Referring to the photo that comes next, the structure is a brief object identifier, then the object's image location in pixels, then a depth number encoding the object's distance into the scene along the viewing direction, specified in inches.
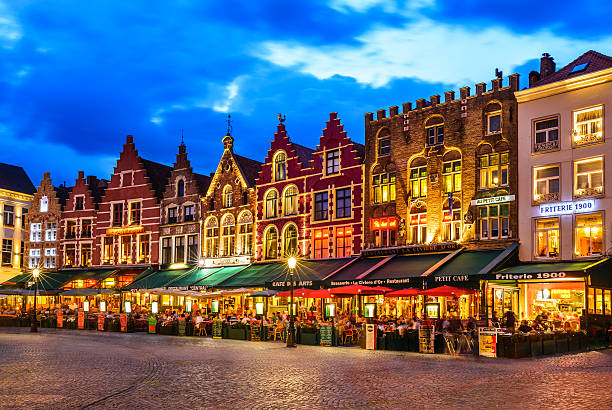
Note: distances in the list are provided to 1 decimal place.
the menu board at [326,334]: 1190.3
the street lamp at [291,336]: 1143.6
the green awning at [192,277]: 1859.0
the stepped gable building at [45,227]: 2458.2
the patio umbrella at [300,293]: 1398.9
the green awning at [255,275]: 1650.2
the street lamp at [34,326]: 1574.8
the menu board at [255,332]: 1317.7
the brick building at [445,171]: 1374.3
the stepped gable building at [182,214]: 2049.7
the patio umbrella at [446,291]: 1176.2
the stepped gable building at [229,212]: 1908.2
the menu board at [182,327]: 1487.5
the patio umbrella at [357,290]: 1304.1
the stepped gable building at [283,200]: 1764.3
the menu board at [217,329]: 1392.7
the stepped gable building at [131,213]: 2177.7
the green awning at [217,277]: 1737.9
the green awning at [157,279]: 1918.1
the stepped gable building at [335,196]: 1643.7
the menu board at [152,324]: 1560.0
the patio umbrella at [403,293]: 1214.9
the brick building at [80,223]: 2361.0
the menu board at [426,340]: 1032.7
